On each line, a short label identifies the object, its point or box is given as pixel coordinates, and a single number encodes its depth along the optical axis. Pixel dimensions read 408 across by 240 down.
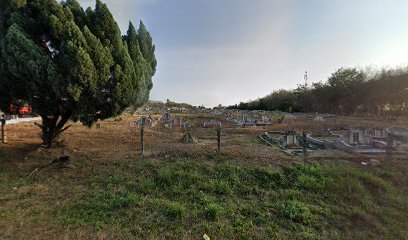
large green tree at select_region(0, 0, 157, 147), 7.22
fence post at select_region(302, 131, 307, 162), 8.31
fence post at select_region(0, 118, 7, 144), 10.07
